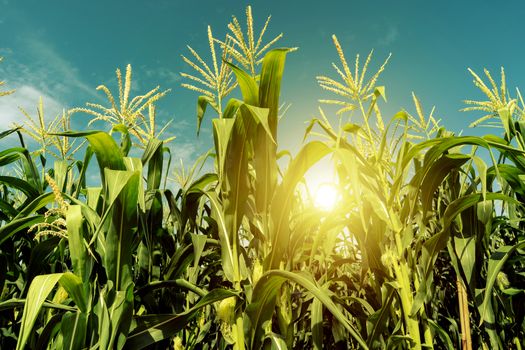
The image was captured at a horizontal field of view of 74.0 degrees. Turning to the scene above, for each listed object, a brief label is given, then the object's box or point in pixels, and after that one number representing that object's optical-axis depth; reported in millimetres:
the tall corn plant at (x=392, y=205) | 1399
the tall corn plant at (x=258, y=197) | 1292
